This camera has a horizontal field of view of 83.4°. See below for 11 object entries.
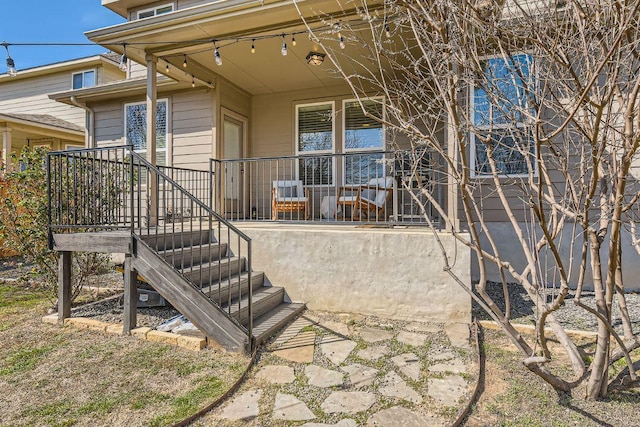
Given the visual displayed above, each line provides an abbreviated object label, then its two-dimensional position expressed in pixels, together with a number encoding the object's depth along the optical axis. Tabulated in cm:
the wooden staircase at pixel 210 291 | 327
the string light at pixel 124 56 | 470
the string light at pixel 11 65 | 504
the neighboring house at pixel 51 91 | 1035
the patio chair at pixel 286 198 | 576
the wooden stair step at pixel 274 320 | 342
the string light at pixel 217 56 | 462
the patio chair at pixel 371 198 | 533
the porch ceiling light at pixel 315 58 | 518
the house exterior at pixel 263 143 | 393
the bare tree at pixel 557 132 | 181
